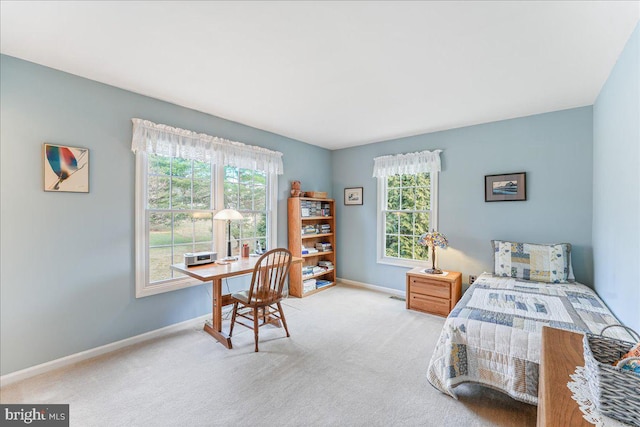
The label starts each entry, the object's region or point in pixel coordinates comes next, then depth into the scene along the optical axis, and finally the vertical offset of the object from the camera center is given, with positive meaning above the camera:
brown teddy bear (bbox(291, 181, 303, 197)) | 4.32 +0.36
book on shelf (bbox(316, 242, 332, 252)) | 4.71 -0.61
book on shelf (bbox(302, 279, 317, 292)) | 4.22 -1.15
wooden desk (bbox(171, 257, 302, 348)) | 2.51 -0.58
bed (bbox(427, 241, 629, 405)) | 1.71 -0.82
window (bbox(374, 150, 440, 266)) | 4.01 +0.14
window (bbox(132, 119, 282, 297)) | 2.76 +0.20
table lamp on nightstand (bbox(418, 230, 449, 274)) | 3.53 -0.39
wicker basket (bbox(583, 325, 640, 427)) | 0.69 -0.49
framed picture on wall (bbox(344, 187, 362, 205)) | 4.77 +0.29
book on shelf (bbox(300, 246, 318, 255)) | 4.34 -0.64
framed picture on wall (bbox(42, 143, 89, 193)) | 2.22 +0.38
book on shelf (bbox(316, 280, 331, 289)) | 4.50 -1.21
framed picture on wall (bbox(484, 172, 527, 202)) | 3.32 +0.32
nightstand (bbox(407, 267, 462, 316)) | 3.33 -1.02
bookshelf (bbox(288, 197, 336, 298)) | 4.18 -0.53
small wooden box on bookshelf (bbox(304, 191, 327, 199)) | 4.45 +0.30
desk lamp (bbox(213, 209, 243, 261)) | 3.09 -0.04
